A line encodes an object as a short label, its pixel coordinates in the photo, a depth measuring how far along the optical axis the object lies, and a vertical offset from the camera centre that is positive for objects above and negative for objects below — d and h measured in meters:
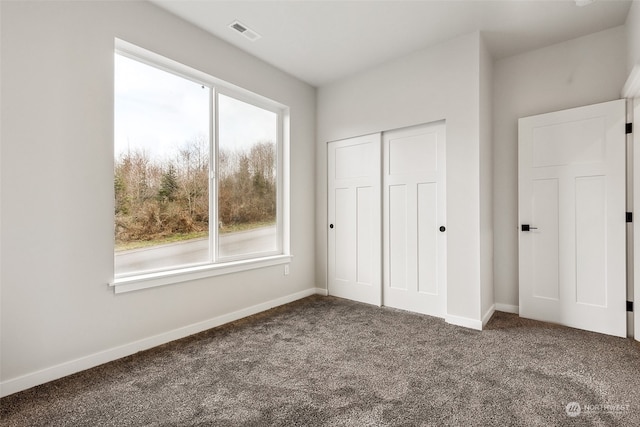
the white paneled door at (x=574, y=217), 2.77 -0.06
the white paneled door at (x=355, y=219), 3.77 -0.08
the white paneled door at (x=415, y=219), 3.31 -0.08
